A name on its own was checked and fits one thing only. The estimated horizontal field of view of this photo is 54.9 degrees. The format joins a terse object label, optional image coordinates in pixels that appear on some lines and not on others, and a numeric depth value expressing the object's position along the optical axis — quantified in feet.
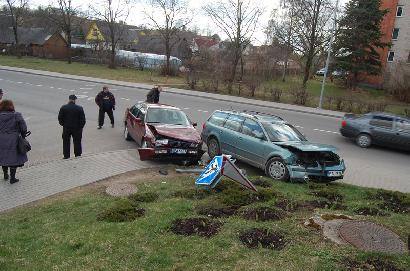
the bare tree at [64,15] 187.93
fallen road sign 25.72
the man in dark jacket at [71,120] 34.24
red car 35.37
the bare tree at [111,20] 176.45
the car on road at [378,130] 50.52
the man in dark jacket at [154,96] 55.21
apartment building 150.71
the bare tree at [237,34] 134.31
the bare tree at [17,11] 200.21
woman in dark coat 27.48
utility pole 89.86
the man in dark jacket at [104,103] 49.93
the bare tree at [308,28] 115.03
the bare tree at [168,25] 165.78
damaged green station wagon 31.73
